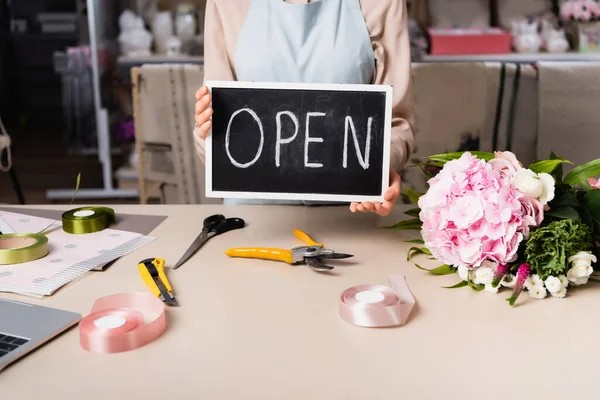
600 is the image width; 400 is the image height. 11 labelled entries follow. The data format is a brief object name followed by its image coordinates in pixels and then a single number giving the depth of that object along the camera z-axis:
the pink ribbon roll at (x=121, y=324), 0.78
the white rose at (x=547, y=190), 0.96
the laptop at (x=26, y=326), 0.78
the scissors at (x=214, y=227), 1.14
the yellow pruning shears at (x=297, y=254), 1.04
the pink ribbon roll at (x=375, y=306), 0.84
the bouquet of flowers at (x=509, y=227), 0.94
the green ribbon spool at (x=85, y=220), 1.20
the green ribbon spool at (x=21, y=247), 1.06
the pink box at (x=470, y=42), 3.46
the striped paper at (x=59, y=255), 0.98
